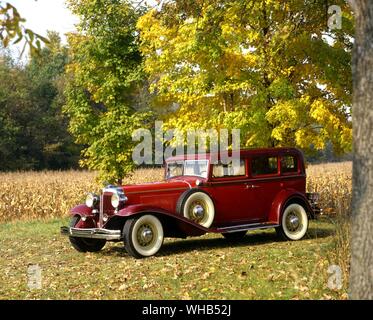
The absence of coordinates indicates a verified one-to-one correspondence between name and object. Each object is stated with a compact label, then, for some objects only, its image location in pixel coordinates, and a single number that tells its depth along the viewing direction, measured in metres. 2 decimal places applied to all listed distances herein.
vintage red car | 9.88
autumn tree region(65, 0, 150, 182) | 18.14
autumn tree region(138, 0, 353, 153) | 13.36
